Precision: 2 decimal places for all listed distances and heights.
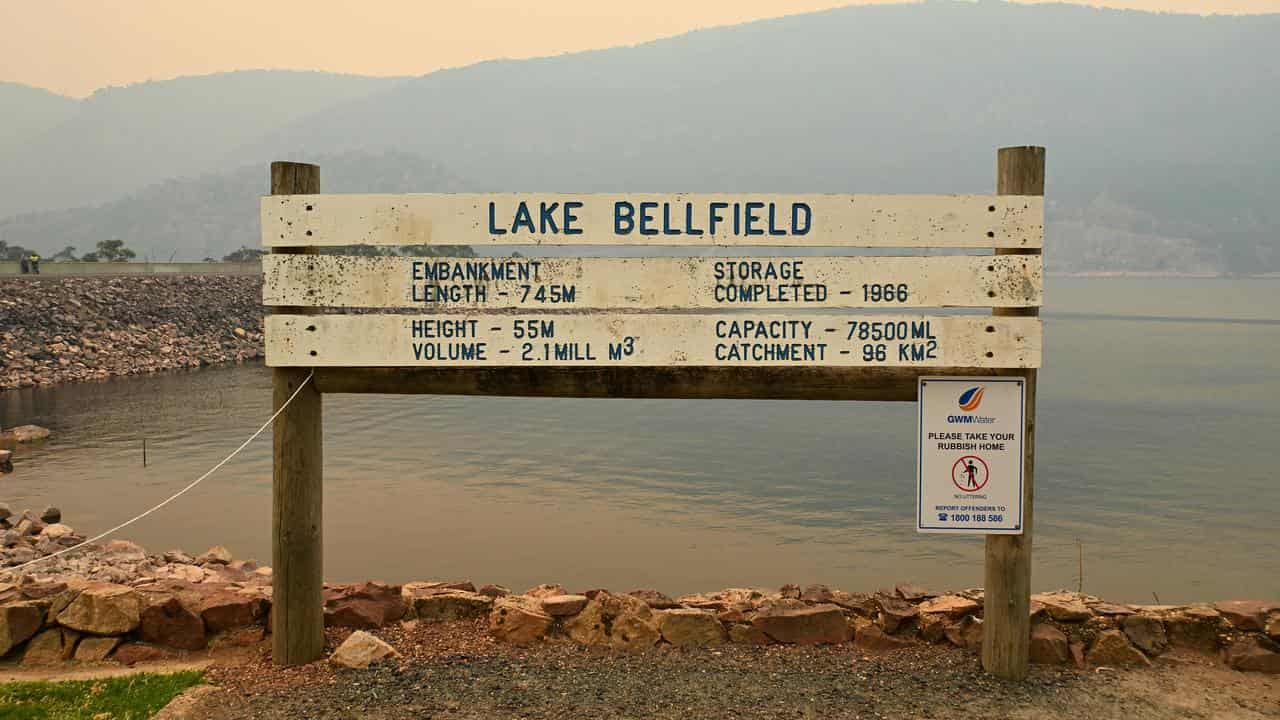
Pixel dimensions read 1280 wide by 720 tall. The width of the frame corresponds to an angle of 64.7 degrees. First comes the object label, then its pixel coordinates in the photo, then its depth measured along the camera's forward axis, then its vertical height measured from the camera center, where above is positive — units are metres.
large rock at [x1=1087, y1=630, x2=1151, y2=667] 7.13 -2.11
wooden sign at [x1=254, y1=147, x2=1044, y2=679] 6.98 +0.21
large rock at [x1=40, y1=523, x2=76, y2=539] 14.78 -2.79
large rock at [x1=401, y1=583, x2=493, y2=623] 8.03 -2.07
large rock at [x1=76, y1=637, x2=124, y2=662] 7.25 -2.21
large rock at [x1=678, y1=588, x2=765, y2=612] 8.21 -2.10
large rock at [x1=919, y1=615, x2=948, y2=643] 7.55 -2.06
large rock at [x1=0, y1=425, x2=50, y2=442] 26.19 -2.39
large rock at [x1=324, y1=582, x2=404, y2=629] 7.80 -2.03
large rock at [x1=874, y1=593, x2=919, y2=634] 7.56 -1.96
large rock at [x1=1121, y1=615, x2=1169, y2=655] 7.28 -2.01
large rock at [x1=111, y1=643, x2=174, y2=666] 7.25 -2.24
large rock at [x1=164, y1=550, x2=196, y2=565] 13.74 -2.93
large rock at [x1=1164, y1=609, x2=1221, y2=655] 7.35 -2.00
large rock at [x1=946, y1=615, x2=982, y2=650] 7.47 -2.07
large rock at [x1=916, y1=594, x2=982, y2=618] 7.61 -1.92
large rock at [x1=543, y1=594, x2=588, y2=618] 7.73 -1.97
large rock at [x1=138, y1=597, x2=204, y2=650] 7.43 -2.08
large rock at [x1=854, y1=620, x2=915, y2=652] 7.43 -2.12
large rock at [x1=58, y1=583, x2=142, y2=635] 7.34 -1.96
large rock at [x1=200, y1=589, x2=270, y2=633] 7.58 -2.01
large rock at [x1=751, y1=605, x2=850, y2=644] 7.49 -2.04
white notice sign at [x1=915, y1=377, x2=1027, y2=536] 7.00 -0.66
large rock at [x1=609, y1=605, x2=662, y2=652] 7.47 -2.11
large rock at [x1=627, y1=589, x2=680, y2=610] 8.26 -2.09
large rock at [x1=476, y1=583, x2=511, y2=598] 9.25 -2.27
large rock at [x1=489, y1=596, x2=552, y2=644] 7.56 -2.08
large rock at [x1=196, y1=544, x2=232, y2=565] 13.88 -2.95
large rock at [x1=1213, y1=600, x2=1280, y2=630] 7.31 -1.87
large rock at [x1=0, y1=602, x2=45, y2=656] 7.23 -2.02
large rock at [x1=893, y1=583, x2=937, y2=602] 8.18 -1.97
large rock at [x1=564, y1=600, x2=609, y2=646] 7.56 -2.11
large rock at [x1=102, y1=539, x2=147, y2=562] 13.28 -2.86
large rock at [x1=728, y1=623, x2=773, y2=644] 7.54 -2.12
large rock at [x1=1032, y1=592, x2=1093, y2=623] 7.41 -1.87
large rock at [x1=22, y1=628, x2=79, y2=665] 7.24 -2.20
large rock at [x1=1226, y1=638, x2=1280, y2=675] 7.04 -2.12
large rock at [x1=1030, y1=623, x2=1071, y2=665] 7.16 -2.08
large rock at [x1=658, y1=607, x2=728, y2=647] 7.53 -2.08
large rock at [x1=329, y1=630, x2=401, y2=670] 7.05 -2.15
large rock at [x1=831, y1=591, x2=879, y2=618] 7.88 -1.99
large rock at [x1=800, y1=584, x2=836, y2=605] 8.30 -2.10
